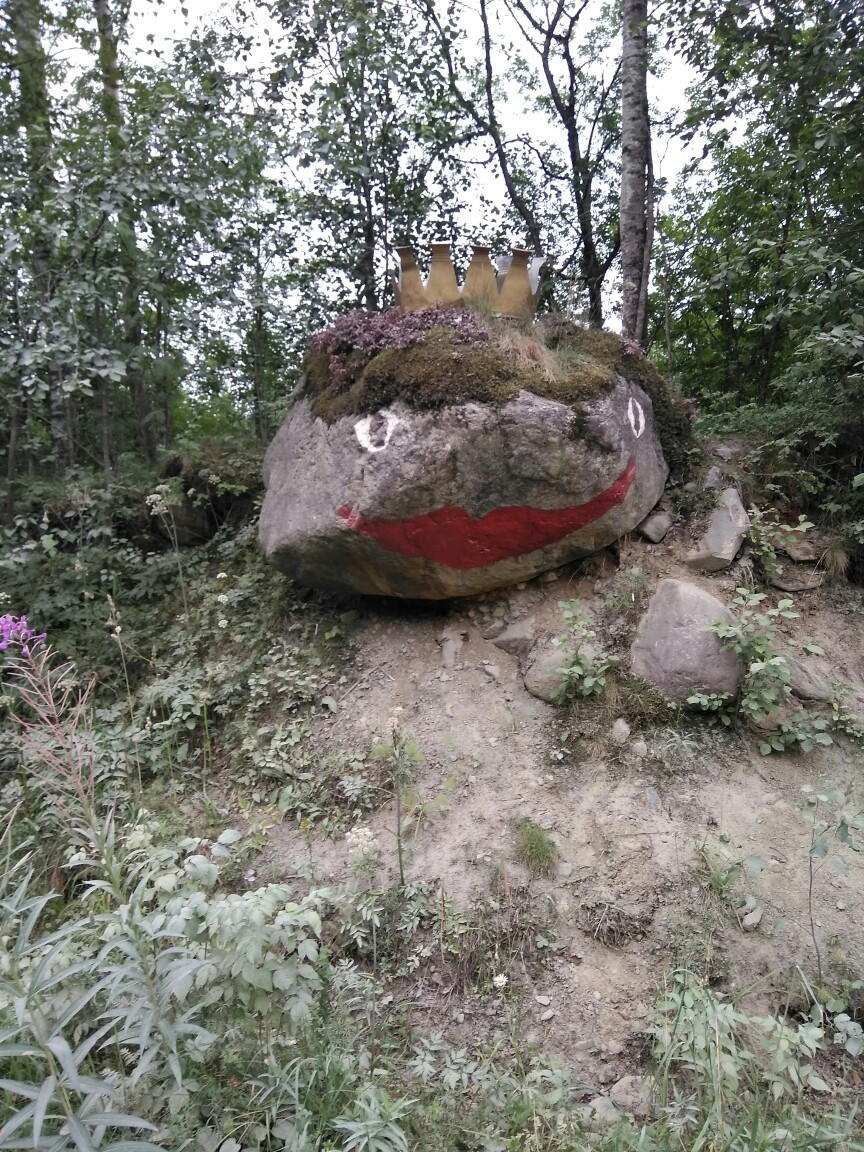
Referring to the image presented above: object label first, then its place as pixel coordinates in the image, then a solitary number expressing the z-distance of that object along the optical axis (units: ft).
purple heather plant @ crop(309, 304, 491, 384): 13.76
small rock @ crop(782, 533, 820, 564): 14.12
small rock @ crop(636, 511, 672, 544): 14.78
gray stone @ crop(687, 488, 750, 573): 13.91
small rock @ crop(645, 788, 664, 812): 10.94
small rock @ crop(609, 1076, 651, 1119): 7.72
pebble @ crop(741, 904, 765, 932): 9.36
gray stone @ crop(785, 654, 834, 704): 11.93
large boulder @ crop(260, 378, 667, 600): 12.64
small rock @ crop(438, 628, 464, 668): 13.85
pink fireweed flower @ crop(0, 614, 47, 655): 7.98
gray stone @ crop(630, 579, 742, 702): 11.98
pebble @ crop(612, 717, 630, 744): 11.85
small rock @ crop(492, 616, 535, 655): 13.65
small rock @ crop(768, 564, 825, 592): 13.79
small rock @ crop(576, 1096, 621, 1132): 7.27
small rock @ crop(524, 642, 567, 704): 12.77
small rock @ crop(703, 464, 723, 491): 15.15
